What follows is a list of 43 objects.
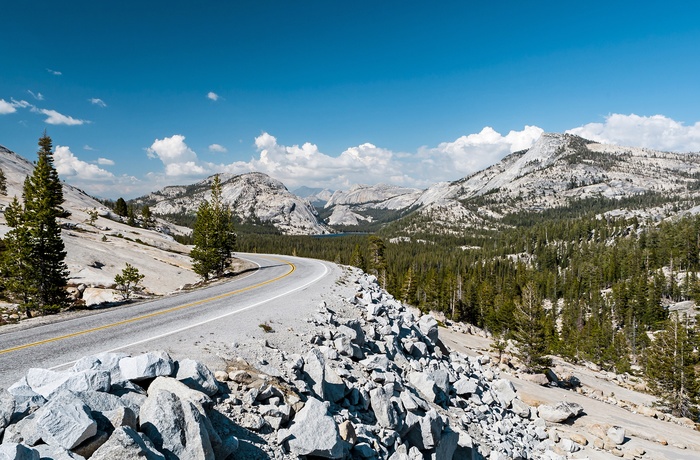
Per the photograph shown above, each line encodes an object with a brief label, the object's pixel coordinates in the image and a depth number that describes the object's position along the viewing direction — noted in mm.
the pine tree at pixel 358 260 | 84500
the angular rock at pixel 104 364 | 7090
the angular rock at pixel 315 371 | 10631
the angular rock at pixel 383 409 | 11008
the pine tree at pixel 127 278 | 29109
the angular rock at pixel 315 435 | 7766
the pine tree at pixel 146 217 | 114875
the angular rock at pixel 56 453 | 4568
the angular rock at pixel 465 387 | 18828
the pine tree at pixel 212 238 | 39531
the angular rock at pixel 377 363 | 13898
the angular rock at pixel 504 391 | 22391
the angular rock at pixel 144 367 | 7355
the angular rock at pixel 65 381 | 6391
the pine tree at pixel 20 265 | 23141
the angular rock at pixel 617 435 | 23094
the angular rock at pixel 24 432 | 4918
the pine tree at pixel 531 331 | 40219
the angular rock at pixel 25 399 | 5547
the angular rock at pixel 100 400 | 6027
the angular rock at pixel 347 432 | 8867
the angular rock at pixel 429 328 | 25262
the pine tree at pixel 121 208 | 112550
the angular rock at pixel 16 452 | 3934
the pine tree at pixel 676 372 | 40938
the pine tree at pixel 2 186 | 85794
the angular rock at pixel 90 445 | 4949
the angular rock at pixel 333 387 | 10852
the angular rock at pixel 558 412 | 24094
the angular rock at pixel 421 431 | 11508
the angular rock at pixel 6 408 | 5176
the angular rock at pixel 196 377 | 7836
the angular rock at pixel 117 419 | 5445
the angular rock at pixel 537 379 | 36562
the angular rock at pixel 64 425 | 4879
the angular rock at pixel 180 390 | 7008
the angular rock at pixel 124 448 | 4602
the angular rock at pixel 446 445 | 12008
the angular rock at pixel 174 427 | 5633
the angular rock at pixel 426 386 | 15859
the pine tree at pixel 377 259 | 80062
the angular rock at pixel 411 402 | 12203
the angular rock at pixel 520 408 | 22525
